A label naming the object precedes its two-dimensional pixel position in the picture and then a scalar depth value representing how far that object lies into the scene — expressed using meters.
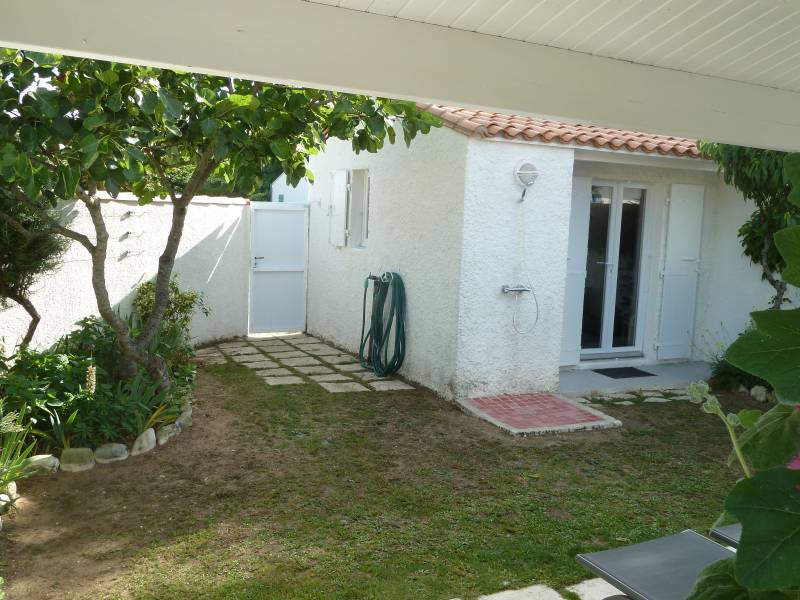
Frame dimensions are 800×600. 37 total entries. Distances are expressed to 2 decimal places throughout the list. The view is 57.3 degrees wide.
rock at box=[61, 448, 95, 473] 5.73
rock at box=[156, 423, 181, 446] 6.43
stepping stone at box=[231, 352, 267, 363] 10.09
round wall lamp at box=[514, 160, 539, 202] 8.09
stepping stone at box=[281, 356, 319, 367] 9.98
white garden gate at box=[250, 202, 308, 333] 12.02
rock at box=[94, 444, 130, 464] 5.92
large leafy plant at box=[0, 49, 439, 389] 4.53
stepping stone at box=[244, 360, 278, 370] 9.68
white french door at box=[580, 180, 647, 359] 9.84
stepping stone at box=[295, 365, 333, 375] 9.52
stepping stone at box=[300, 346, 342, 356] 10.90
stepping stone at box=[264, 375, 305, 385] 8.85
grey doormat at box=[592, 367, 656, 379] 9.59
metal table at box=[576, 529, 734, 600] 2.70
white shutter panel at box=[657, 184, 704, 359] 10.14
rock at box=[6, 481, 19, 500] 5.05
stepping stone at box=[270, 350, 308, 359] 10.52
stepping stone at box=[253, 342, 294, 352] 11.03
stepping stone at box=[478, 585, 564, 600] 3.99
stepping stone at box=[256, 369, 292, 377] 9.25
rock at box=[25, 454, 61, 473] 5.43
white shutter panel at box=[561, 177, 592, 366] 9.55
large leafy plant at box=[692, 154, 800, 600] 1.03
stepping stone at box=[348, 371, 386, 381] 9.31
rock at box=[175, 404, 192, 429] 6.79
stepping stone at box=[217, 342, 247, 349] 11.05
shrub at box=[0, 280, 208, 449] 5.76
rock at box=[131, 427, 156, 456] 6.17
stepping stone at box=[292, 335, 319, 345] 11.83
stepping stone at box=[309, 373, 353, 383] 9.12
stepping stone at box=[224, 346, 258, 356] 10.57
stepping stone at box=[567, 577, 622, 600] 4.03
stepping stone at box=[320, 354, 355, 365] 10.30
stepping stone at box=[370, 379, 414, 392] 8.80
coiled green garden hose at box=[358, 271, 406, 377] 9.29
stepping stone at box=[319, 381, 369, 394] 8.62
